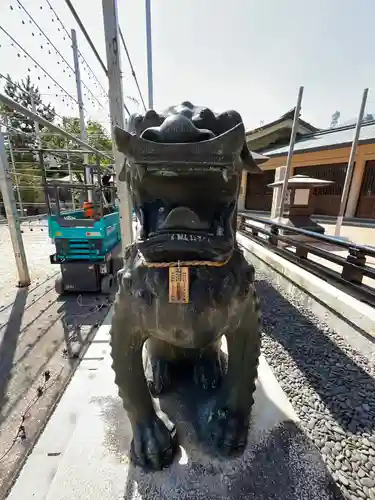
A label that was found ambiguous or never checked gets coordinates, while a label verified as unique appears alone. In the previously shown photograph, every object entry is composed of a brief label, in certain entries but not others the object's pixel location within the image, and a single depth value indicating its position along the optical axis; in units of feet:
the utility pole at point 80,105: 21.21
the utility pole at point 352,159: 19.38
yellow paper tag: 2.85
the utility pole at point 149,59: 17.02
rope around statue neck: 2.84
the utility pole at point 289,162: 23.18
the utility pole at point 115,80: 7.91
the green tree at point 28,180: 44.58
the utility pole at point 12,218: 13.00
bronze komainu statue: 2.45
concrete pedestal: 3.55
